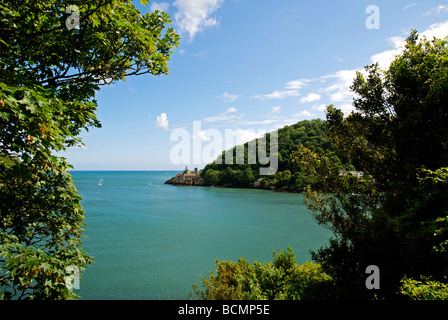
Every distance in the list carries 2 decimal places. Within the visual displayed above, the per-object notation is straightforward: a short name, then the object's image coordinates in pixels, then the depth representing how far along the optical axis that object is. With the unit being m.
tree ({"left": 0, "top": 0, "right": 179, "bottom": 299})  3.01
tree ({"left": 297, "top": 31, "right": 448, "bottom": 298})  6.12
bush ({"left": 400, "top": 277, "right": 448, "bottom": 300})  4.06
